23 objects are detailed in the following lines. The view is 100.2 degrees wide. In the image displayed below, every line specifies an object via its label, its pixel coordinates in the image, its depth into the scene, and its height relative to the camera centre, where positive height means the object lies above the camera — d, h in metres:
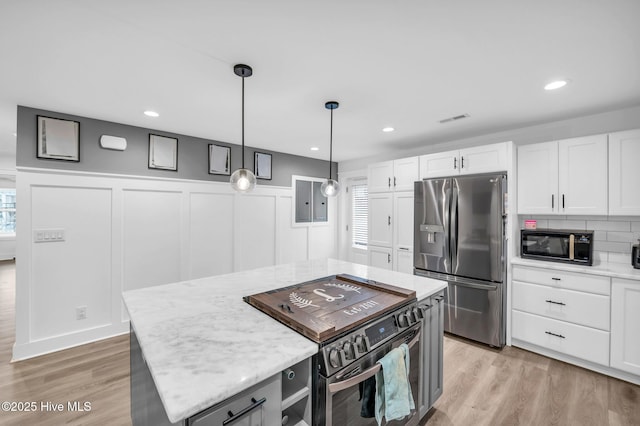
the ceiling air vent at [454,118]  2.79 +1.03
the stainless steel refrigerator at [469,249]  2.80 -0.39
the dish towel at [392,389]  1.36 -0.92
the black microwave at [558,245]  2.55 -0.30
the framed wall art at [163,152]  3.30 +0.75
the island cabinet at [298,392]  1.10 -0.75
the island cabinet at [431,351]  1.78 -0.96
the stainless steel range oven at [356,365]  1.13 -0.72
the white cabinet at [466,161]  2.94 +0.63
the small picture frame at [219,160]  3.81 +0.76
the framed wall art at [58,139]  2.65 +0.73
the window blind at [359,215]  5.11 -0.03
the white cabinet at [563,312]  2.38 -0.93
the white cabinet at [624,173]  2.36 +0.39
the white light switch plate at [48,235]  2.65 -0.25
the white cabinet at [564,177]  2.54 +0.39
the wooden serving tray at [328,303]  1.24 -0.52
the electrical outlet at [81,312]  2.87 -1.10
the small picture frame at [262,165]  4.28 +0.77
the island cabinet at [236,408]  0.85 -0.68
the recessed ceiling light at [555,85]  2.04 +1.01
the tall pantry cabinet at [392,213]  3.69 +0.01
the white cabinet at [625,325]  2.21 -0.92
